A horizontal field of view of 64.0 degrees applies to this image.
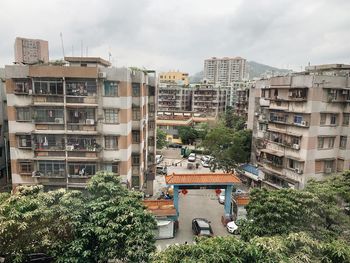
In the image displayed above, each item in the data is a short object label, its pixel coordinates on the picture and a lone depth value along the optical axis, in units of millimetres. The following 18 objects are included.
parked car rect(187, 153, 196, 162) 52984
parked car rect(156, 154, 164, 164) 50694
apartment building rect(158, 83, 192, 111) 88500
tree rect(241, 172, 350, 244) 16703
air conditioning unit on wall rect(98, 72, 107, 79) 23359
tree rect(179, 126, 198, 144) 64188
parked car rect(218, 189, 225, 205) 32938
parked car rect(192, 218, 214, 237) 24350
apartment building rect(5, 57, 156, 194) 23609
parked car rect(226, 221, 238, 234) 25353
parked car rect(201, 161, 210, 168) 51062
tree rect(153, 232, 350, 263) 9812
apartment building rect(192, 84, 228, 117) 85188
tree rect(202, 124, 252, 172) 39312
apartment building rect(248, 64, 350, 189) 26719
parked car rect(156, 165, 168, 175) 45400
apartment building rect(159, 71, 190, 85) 127856
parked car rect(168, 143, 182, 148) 65562
